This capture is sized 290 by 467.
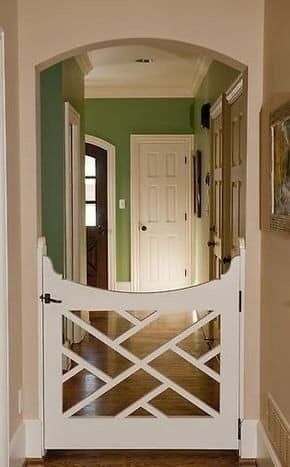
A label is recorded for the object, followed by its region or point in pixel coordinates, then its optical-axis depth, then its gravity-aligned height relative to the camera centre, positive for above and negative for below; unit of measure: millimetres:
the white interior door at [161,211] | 8961 -92
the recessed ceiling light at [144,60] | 6922 +1476
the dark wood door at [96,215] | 8977 -137
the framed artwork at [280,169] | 2777 +149
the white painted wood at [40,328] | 3539 -641
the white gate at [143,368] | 3559 -876
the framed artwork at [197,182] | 7641 +252
